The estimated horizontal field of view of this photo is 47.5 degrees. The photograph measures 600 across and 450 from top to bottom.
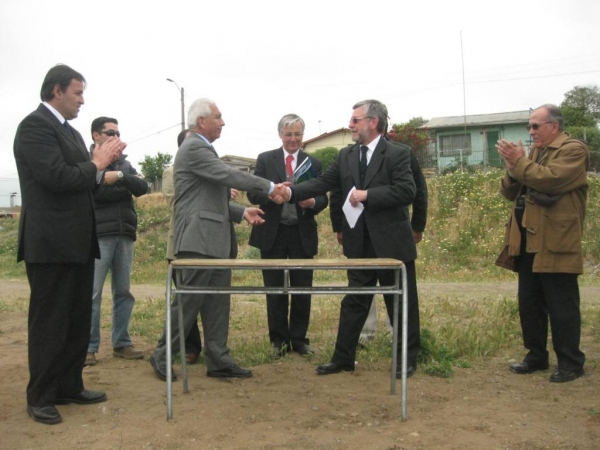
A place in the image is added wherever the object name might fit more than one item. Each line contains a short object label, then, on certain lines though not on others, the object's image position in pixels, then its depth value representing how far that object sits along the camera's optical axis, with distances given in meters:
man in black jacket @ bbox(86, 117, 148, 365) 5.64
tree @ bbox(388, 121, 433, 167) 30.37
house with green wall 37.38
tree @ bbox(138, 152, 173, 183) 47.72
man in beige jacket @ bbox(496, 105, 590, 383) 4.94
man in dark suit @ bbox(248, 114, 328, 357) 5.96
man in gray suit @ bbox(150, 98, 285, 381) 4.96
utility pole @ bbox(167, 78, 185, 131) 33.69
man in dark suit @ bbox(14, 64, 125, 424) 4.16
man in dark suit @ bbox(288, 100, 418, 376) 5.09
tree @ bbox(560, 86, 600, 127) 42.78
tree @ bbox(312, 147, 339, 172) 34.12
